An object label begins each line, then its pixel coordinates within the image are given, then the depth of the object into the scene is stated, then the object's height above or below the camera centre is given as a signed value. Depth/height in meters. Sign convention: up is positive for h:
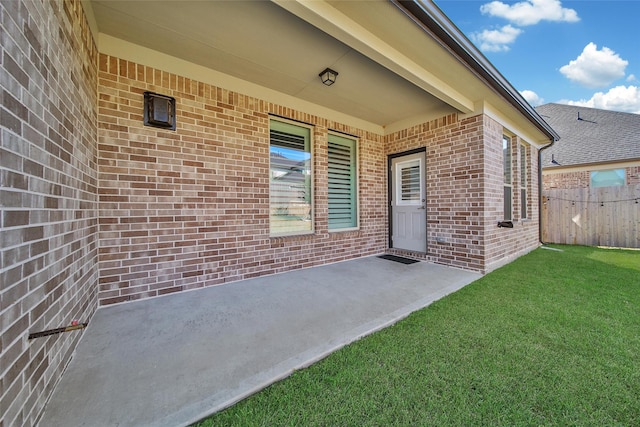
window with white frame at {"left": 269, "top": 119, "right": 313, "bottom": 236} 3.79 +0.51
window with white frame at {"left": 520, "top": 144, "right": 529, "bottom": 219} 5.64 +0.69
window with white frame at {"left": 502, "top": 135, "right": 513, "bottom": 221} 4.77 +0.58
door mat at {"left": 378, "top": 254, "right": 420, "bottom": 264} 4.44 -0.95
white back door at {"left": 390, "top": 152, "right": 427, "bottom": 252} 4.67 +0.11
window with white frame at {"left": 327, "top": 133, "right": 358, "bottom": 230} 4.54 +0.52
